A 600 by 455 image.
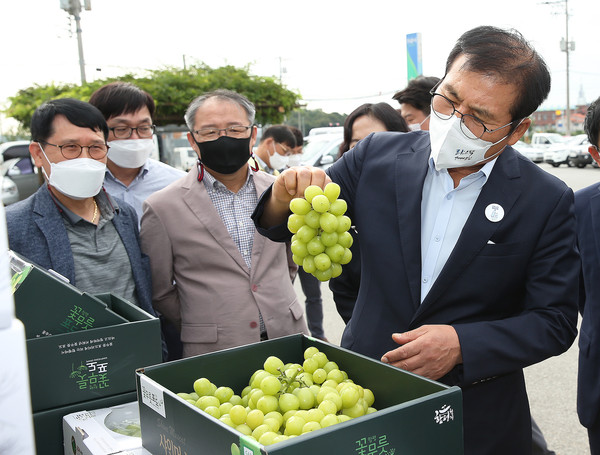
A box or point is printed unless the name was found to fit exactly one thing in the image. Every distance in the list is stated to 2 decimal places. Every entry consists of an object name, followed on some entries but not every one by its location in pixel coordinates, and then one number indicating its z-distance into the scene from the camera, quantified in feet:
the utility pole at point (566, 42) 127.65
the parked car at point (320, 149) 41.71
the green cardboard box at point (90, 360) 5.38
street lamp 50.80
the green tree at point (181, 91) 39.22
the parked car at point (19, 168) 44.11
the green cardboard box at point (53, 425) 5.46
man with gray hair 8.81
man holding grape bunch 5.47
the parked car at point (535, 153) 88.79
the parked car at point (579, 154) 76.59
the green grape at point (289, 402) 4.17
